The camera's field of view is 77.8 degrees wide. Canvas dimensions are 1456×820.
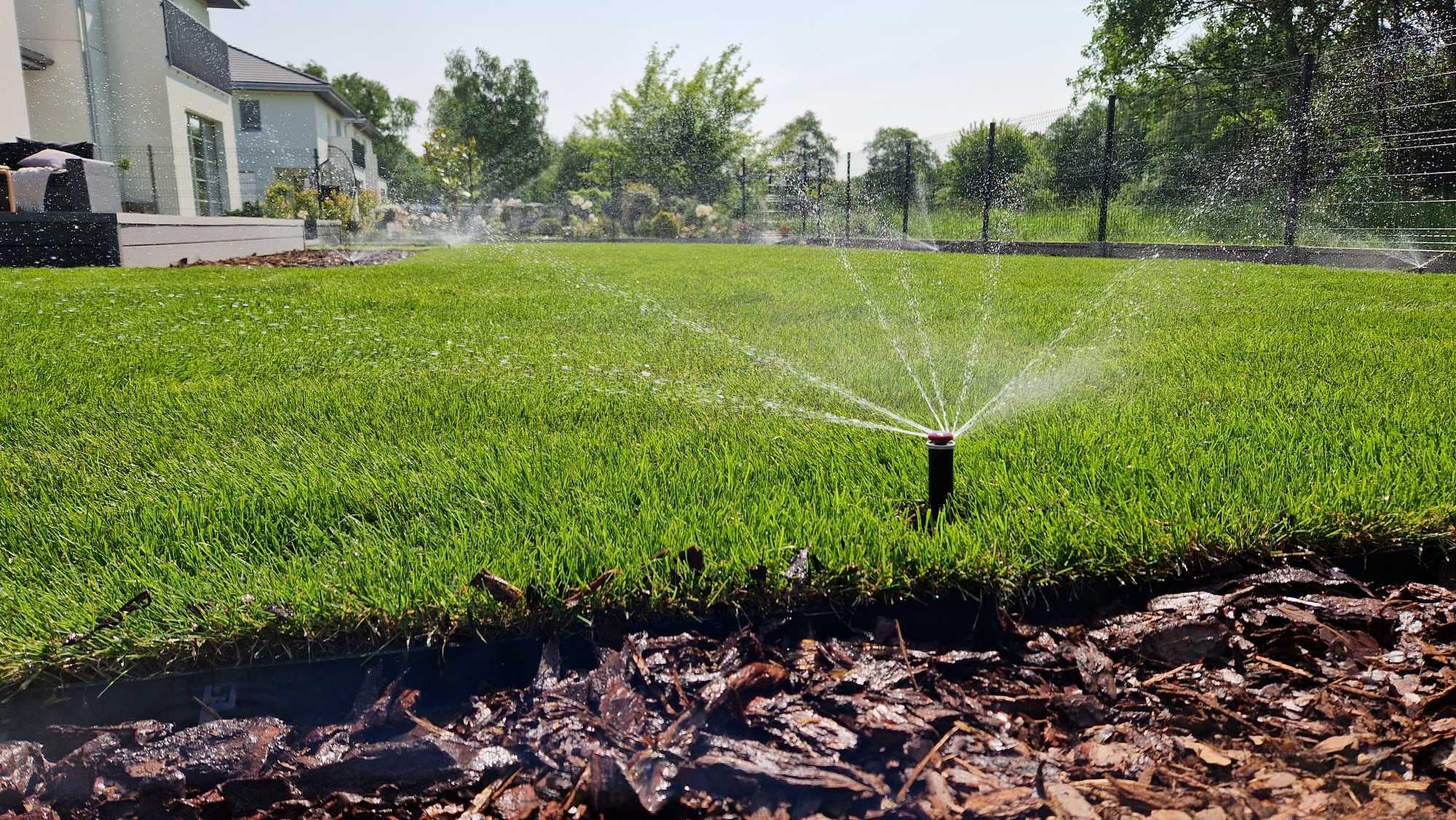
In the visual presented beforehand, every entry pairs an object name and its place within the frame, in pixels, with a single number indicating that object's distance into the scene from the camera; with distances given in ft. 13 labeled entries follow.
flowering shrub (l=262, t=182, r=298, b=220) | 60.85
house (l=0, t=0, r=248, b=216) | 44.37
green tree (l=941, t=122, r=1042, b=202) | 39.26
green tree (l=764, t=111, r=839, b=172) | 91.15
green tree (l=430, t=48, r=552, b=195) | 161.58
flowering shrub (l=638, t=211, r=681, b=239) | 79.77
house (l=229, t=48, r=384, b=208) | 102.53
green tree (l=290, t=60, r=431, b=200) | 194.90
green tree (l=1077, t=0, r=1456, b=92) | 71.87
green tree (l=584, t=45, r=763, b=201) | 95.14
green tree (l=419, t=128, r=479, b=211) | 122.83
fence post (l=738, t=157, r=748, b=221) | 73.16
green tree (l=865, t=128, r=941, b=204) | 48.34
